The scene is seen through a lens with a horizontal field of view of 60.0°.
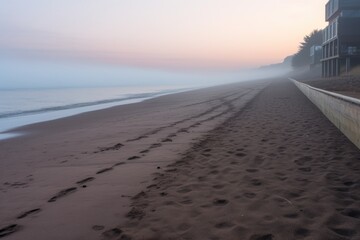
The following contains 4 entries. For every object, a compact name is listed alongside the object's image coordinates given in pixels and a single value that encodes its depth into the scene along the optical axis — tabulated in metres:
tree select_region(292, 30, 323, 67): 98.39
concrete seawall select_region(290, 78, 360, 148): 6.89
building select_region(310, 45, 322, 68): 78.19
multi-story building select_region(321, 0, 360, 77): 41.81
